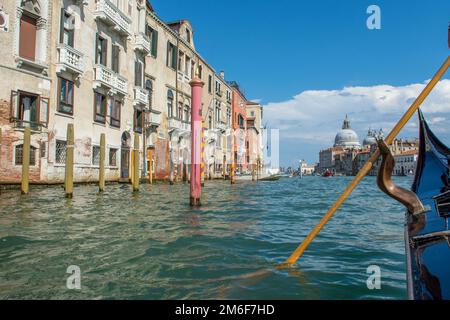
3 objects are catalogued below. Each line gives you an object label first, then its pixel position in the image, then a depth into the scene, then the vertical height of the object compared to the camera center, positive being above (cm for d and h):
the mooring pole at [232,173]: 1911 -1
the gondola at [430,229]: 167 -35
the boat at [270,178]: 2759 -37
